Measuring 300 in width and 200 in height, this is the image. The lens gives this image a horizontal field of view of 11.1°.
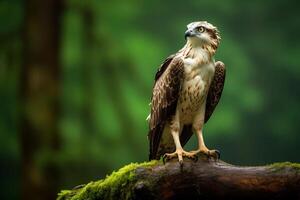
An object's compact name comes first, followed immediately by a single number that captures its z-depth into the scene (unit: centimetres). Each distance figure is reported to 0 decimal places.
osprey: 1460
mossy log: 1230
